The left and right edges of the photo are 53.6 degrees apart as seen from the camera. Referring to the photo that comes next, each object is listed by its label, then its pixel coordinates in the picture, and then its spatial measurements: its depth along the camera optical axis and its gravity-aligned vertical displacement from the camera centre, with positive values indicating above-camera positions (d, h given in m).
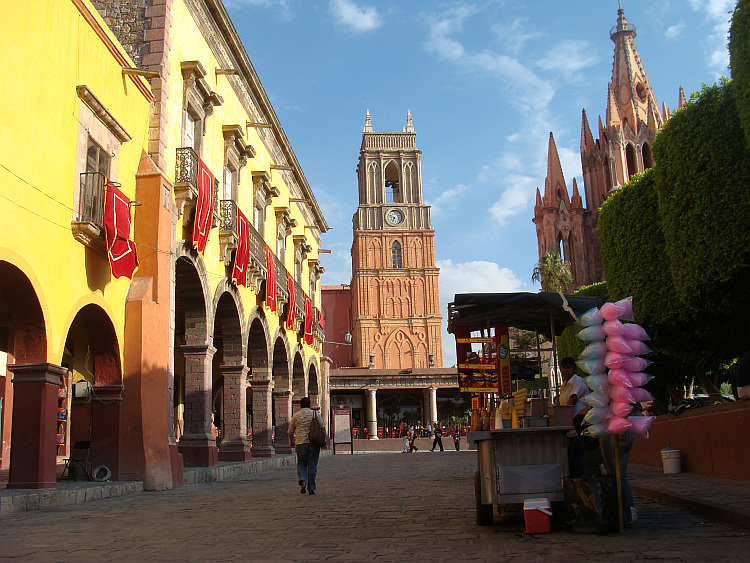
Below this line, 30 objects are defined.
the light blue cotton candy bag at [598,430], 6.35 -0.16
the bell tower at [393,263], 73.50 +15.94
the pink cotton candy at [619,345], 6.26 +0.54
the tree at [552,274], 52.34 +9.86
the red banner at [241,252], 18.70 +4.37
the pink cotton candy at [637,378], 6.24 +0.26
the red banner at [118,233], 11.85 +3.17
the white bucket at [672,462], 13.32 -0.95
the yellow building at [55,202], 9.94 +3.27
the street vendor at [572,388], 7.32 +0.24
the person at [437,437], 36.88 -0.94
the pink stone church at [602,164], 59.00 +20.00
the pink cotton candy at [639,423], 6.24 -0.11
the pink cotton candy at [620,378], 6.25 +0.27
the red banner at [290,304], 26.00 +4.20
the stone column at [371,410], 52.11 +0.76
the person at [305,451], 11.28 -0.42
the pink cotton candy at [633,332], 6.30 +0.65
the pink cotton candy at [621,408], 6.20 +0.02
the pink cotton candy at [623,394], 6.21 +0.13
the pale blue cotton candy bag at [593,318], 6.54 +0.81
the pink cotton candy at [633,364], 6.22 +0.38
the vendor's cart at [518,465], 6.62 -0.45
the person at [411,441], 37.75 -1.10
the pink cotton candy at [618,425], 6.21 -0.12
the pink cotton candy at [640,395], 6.14 +0.12
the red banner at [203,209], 15.44 +4.58
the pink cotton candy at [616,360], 6.25 +0.42
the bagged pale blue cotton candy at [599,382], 6.38 +0.25
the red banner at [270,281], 22.30 +4.29
